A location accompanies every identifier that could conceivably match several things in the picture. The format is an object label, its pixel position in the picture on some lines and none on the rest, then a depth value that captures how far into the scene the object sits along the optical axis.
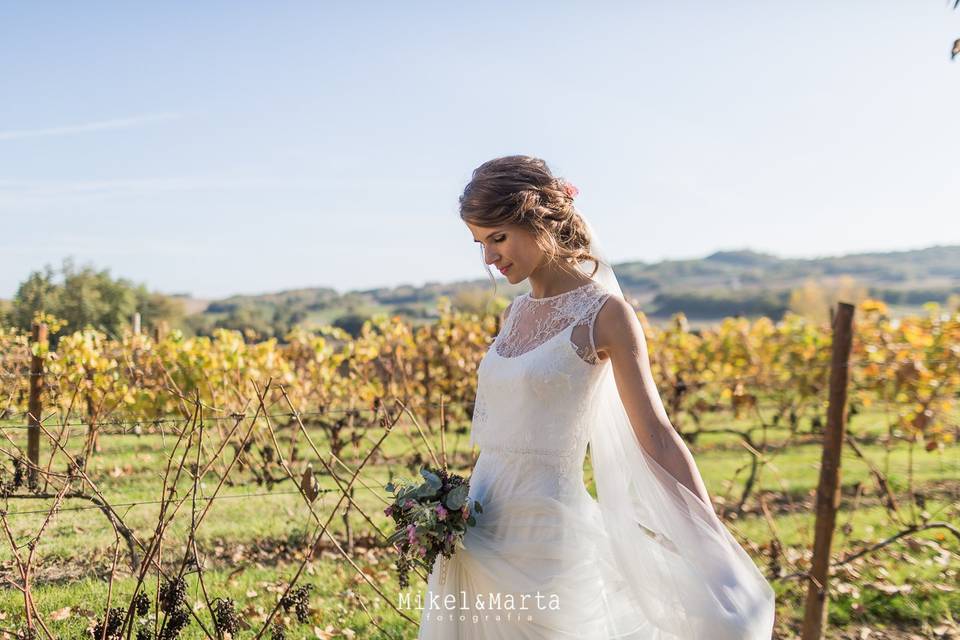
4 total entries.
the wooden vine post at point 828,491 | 3.66
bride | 2.03
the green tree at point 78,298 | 14.58
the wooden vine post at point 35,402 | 4.74
